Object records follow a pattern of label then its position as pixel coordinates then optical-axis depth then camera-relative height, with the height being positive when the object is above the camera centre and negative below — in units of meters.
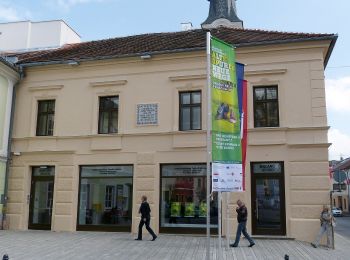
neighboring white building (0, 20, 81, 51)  24.69 +9.57
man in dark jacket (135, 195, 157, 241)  15.13 -0.58
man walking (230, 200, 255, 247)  13.65 -0.67
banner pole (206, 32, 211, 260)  8.52 +1.57
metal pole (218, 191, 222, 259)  10.20 -0.21
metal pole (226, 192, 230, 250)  12.96 -1.33
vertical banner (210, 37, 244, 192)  9.70 +1.78
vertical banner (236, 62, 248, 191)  13.39 +3.26
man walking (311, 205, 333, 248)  14.06 -0.84
